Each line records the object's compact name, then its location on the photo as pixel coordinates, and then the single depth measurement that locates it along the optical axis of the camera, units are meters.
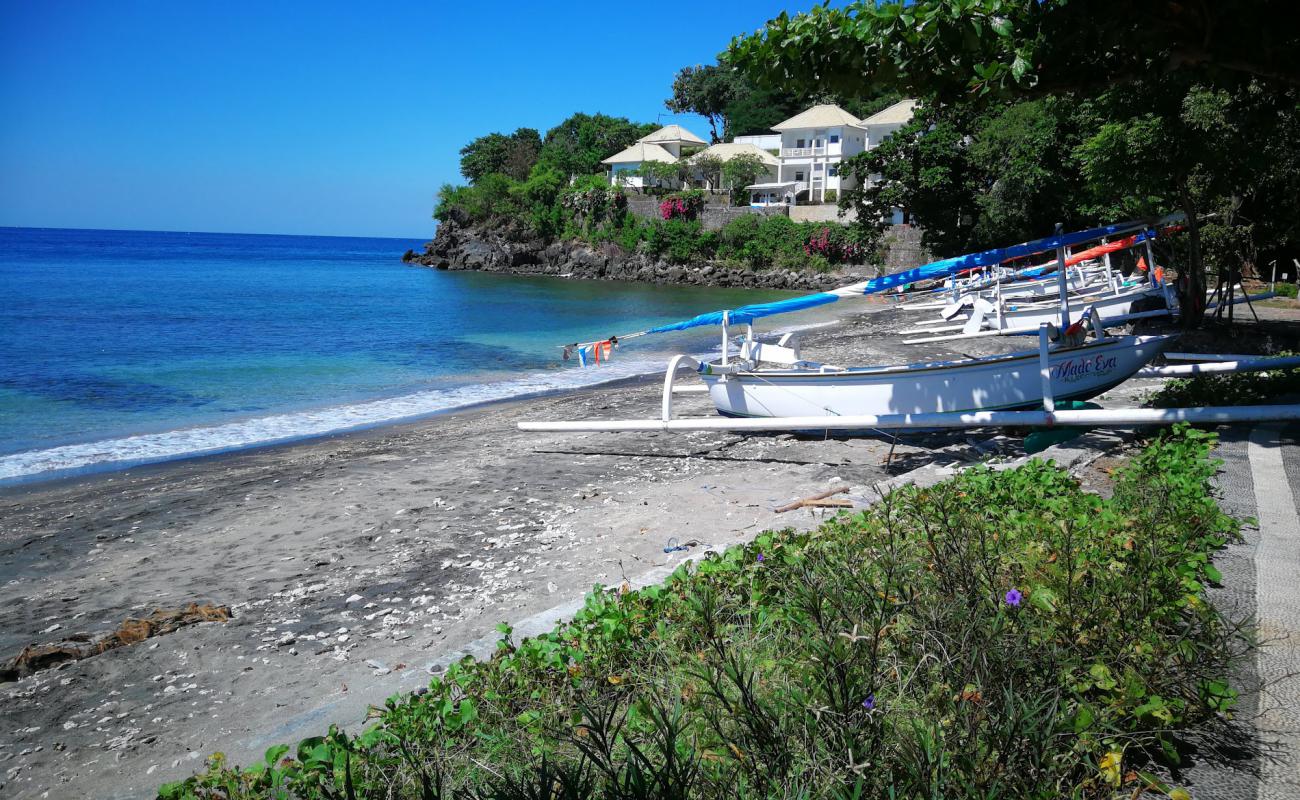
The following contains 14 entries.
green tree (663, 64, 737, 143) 99.19
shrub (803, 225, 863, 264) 57.88
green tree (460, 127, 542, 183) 103.86
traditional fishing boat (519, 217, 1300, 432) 10.12
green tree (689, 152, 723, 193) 75.25
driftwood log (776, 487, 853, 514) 8.45
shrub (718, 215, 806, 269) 61.94
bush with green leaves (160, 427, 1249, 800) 2.92
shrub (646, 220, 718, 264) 68.44
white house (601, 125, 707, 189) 82.84
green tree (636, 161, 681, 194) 77.93
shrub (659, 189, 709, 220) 70.19
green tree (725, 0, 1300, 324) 7.46
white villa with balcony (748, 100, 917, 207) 70.00
